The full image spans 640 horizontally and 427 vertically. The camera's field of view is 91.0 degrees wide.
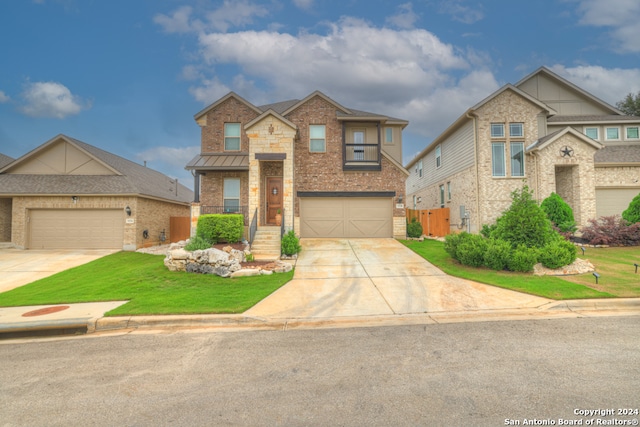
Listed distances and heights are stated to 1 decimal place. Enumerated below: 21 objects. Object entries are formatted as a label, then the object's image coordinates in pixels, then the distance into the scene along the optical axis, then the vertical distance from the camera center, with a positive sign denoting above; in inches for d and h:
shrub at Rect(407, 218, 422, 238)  675.4 -12.1
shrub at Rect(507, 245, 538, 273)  377.4 -45.7
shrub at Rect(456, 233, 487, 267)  400.5 -36.0
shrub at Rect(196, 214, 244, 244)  517.3 -6.0
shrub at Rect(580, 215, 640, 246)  531.5 -18.2
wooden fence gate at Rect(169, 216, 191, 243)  761.0 -8.5
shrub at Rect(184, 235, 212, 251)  456.8 -29.9
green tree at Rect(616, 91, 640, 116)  1122.0 +432.0
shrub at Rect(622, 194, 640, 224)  553.6 +18.5
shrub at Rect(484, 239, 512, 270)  386.3 -39.8
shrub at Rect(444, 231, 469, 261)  434.3 -28.1
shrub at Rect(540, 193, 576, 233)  581.3 +22.1
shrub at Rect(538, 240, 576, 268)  381.1 -40.3
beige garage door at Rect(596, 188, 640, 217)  685.3 +49.5
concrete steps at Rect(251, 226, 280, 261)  505.0 -34.7
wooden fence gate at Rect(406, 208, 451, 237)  754.8 +8.0
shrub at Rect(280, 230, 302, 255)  498.8 -33.4
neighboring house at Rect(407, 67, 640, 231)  641.0 +151.8
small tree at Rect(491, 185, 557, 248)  408.2 -4.1
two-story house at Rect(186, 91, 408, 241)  668.7 +91.7
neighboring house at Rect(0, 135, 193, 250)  636.7 +48.6
